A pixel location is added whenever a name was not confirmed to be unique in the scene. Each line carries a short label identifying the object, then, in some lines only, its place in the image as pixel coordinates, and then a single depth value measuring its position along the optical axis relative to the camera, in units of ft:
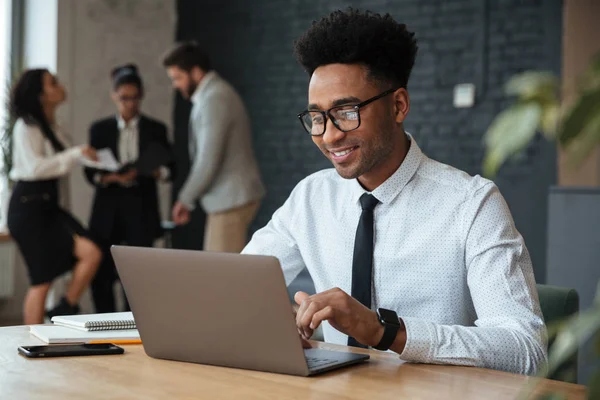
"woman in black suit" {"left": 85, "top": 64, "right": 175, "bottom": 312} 16.83
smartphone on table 4.88
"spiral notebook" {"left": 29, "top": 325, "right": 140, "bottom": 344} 5.22
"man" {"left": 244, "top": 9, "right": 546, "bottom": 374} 5.39
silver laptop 4.22
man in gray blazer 16.14
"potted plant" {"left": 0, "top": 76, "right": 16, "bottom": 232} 18.85
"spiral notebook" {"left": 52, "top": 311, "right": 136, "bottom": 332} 5.49
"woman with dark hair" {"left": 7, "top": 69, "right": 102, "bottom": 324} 15.12
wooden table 3.98
